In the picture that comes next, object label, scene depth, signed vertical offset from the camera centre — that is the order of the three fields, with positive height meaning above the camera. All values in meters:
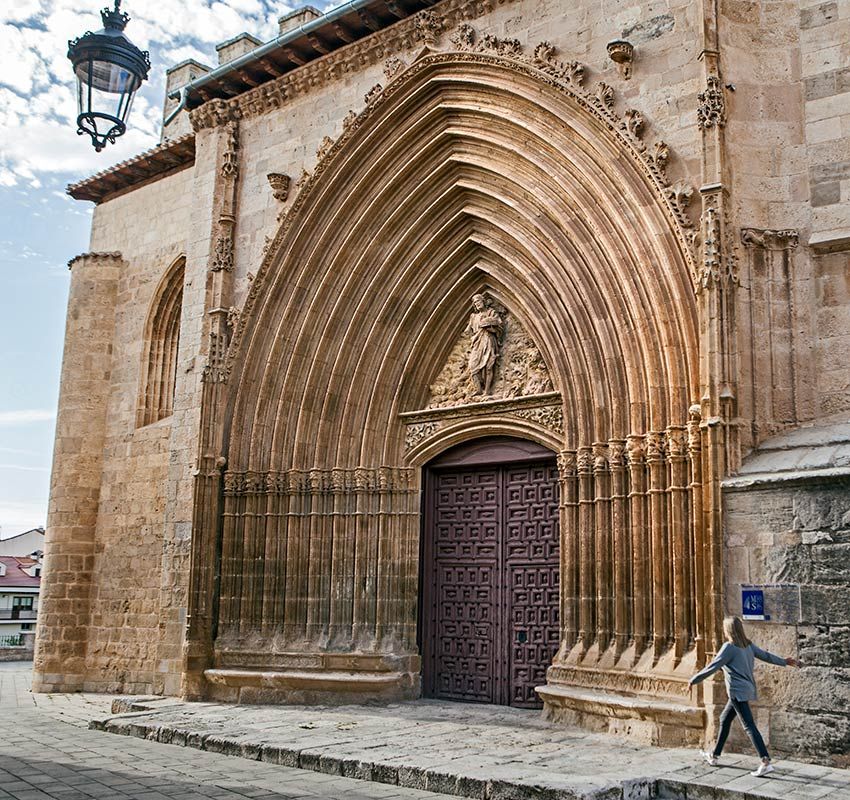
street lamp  7.11 +3.68
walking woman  6.47 -0.43
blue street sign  7.00 +0.01
